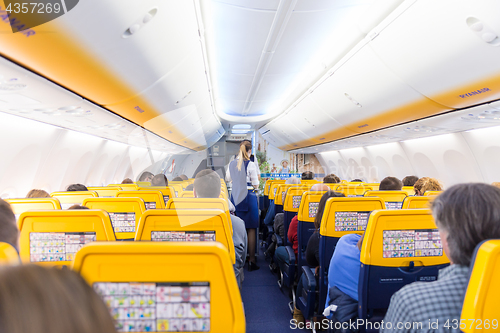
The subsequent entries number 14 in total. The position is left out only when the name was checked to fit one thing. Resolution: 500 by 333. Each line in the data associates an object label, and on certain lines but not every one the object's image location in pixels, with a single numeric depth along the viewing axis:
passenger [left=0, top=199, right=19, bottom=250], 1.60
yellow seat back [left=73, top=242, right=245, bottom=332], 1.08
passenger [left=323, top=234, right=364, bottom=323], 2.22
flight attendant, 5.50
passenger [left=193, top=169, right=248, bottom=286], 2.94
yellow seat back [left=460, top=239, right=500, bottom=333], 1.06
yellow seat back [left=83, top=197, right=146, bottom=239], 2.97
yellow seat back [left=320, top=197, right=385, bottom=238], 2.91
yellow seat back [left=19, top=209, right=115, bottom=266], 2.02
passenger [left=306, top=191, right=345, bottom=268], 3.26
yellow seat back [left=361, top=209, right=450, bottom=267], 1.97
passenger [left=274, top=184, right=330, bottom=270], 4.16
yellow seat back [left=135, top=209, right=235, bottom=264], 2.08
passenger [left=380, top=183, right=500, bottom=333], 1.22
